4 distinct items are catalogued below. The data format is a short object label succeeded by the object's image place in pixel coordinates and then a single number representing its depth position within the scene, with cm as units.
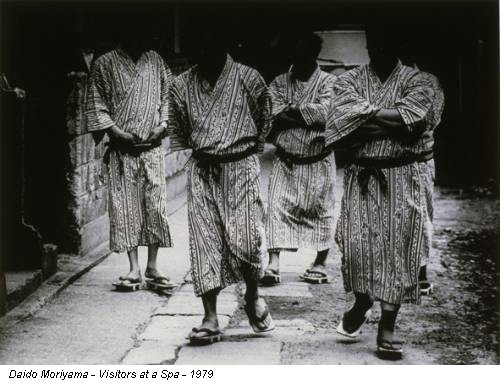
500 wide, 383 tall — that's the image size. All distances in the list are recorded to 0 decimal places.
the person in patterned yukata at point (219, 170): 501
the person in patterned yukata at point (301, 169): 672
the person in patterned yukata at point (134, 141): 636
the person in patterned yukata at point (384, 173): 471
